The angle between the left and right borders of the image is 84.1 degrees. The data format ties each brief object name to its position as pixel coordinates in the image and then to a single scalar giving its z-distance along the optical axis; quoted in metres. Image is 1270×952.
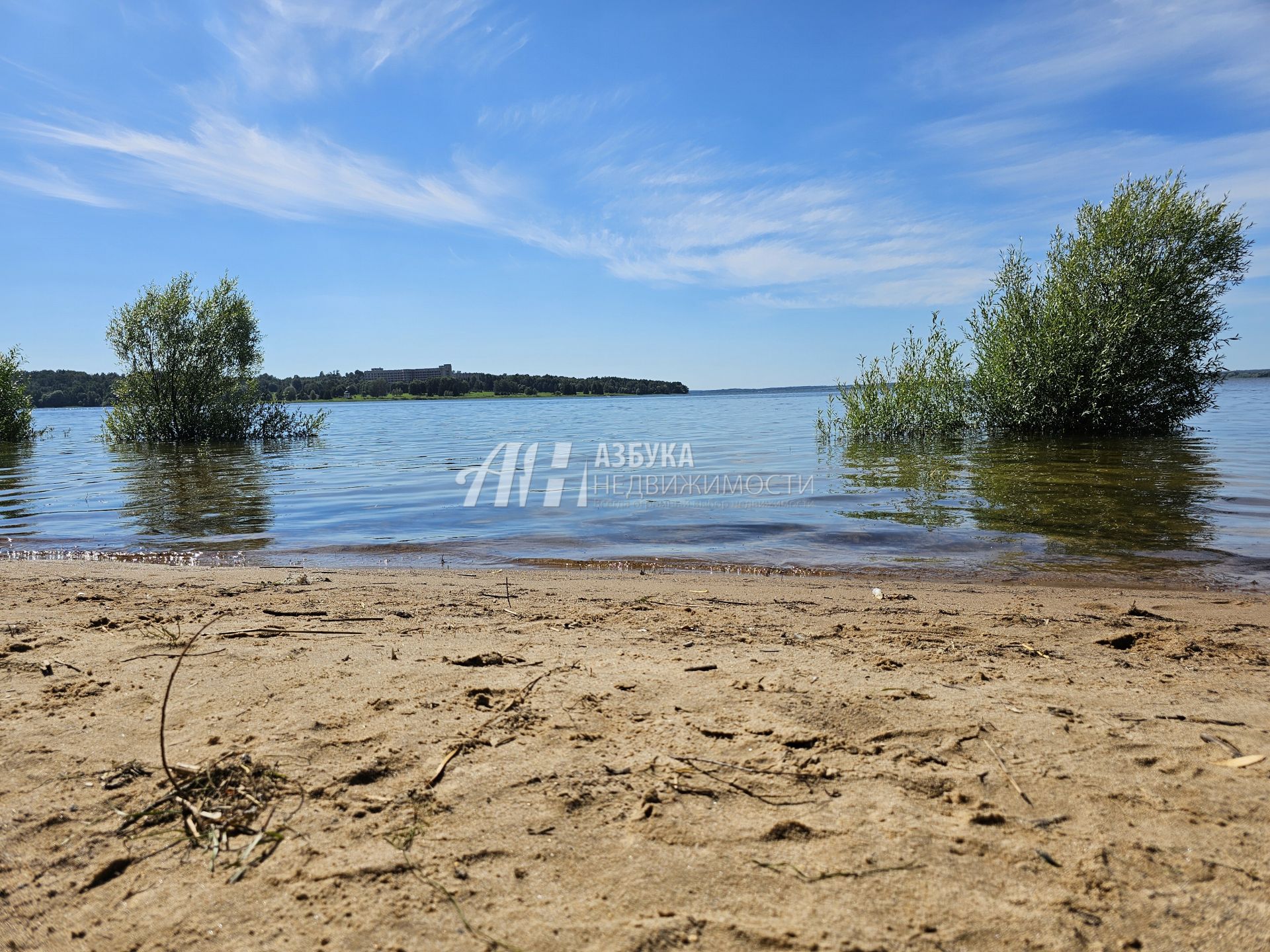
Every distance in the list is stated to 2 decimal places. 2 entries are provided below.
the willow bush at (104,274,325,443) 33.38
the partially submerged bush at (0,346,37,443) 34.44
